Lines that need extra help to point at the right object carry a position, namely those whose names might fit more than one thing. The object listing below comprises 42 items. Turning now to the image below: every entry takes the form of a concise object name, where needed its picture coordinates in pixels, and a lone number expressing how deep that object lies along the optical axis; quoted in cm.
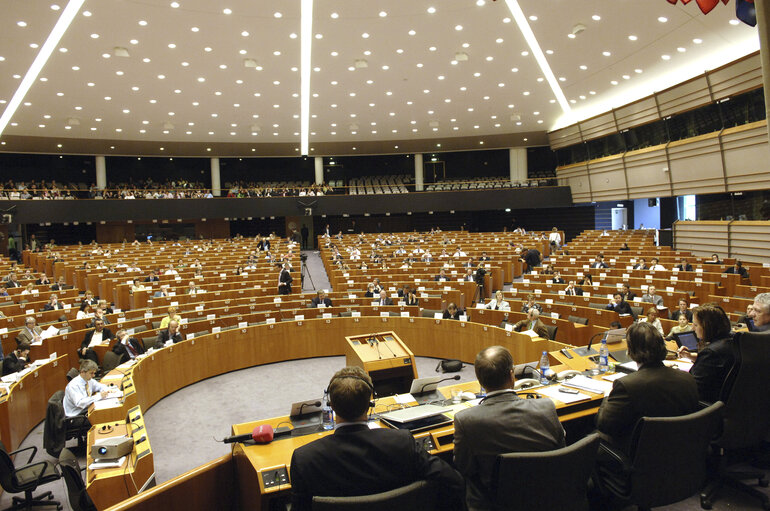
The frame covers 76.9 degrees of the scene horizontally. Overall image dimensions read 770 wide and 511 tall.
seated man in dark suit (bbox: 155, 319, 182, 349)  753
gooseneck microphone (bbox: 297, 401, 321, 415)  343
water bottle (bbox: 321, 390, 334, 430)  330
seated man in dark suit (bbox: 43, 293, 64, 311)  983
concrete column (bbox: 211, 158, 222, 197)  2673
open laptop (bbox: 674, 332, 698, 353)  400
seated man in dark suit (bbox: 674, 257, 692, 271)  1146
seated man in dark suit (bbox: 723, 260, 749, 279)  1026
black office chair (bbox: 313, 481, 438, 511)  169
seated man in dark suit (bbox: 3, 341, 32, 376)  613
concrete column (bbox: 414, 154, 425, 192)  2750
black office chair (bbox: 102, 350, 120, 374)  685
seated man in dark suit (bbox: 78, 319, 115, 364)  748
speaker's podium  566
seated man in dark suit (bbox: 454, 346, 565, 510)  200
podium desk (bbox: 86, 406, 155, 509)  348
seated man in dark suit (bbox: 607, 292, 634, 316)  809
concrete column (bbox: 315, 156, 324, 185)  2805
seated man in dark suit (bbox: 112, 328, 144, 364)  704
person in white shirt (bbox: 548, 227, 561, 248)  1816
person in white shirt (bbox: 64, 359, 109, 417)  512
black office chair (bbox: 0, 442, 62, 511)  387
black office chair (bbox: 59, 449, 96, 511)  324
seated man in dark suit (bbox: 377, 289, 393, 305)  984
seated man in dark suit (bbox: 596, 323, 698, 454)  237
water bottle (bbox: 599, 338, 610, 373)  406
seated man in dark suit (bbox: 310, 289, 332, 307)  978
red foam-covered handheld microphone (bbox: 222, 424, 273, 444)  295
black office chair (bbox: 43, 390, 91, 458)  464
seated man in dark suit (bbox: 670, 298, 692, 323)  689
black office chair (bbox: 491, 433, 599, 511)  190
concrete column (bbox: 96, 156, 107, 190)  2441
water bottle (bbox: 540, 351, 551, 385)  384
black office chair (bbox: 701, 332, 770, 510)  275
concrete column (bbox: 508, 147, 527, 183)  2656
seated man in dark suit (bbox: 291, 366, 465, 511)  179
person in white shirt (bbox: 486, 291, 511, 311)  892
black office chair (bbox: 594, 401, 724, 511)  229
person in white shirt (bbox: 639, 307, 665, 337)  668
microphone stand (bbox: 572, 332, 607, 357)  504
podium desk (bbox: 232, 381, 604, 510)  255
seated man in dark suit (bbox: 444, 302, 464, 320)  866
